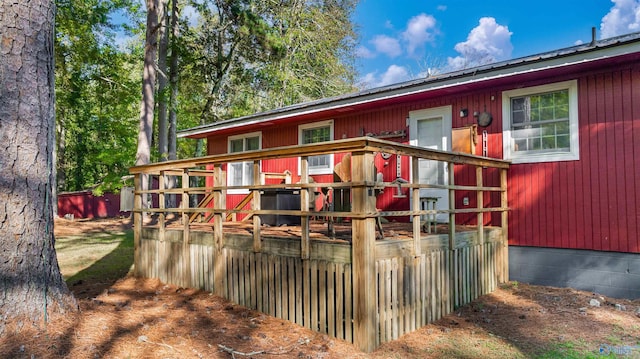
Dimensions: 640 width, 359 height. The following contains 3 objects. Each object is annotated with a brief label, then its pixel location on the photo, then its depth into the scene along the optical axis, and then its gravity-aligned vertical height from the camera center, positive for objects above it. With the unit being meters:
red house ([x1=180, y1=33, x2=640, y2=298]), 4.96 +0.77
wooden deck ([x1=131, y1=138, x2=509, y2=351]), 3.43 -0.68
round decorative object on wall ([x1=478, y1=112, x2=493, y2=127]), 6.07 +1.19
